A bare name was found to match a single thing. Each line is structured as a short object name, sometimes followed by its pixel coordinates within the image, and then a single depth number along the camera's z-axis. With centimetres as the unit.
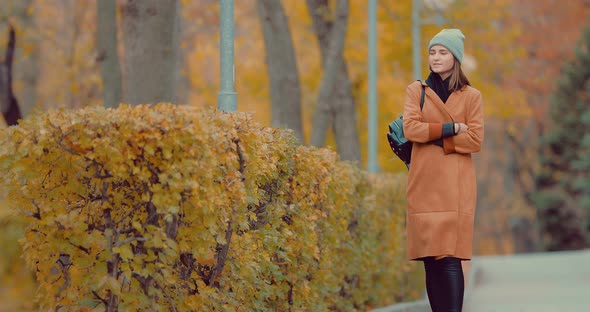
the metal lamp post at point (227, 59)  1633
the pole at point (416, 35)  4312
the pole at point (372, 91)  3748
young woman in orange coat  1398
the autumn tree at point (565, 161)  7137
